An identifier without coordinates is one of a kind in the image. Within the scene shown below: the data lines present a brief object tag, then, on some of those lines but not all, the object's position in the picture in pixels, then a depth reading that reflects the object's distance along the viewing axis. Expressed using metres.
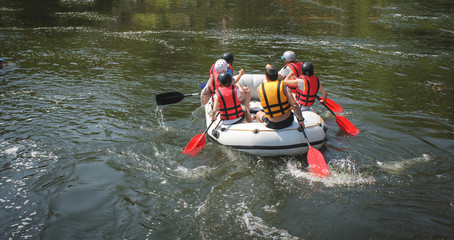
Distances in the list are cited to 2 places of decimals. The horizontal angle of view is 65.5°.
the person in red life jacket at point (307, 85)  7.11
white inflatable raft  6.23
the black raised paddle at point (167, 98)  8.40
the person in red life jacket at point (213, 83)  7.26
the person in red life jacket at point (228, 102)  6.54
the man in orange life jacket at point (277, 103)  6.11
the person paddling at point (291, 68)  8.19
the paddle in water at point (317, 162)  5.77
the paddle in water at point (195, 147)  6.84
